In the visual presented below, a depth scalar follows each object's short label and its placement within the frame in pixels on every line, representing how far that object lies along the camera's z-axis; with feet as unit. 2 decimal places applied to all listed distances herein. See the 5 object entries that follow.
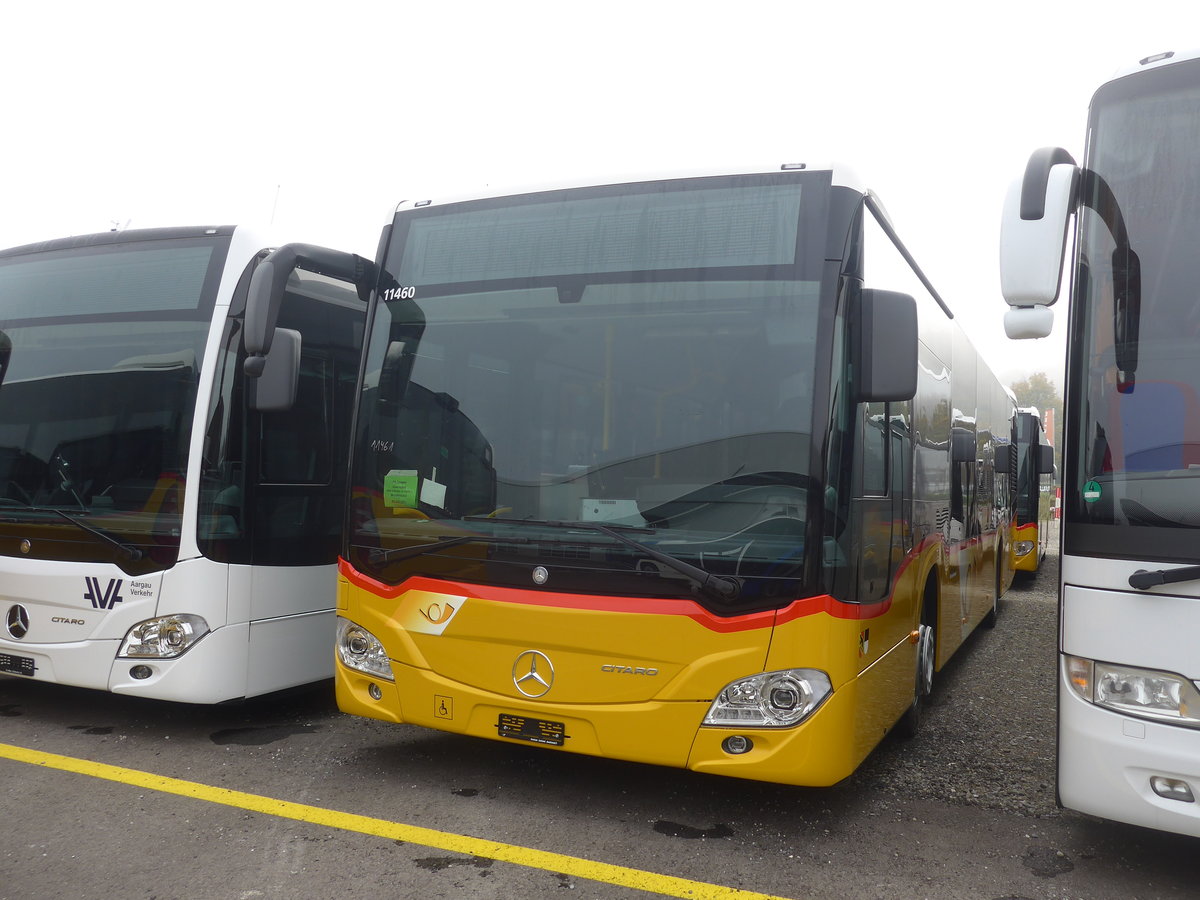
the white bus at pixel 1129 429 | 11.68
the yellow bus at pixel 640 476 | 13.52
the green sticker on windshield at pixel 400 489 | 15.89
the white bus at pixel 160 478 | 18.21
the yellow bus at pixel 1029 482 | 47.93
